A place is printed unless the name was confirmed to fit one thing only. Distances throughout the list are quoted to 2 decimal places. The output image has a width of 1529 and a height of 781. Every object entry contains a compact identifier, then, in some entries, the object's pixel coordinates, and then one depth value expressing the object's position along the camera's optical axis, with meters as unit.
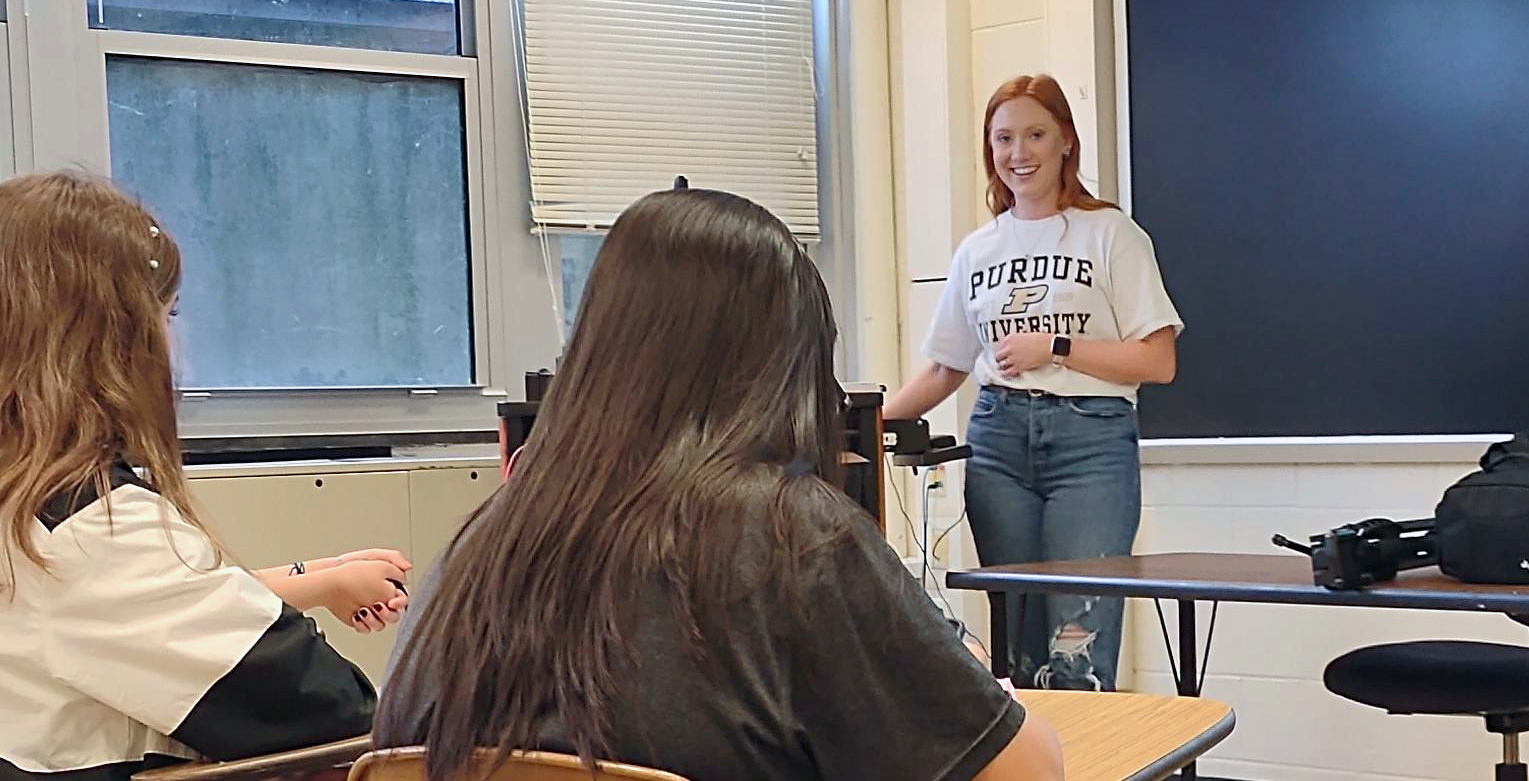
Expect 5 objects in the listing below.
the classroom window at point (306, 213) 3.23
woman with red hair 3.02
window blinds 3.54
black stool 2.48
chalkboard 3.24
